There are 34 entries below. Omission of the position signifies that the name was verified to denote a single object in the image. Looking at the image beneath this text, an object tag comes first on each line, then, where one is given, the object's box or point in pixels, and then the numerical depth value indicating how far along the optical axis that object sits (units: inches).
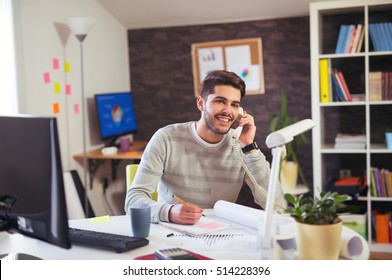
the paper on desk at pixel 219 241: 55.5
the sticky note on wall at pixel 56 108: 120.3
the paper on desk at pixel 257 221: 53.7
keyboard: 54.7
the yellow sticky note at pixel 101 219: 67.0
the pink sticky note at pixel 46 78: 117.2
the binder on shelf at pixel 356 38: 122.6
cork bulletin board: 137.8
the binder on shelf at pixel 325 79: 126.1
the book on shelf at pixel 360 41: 123.0
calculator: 51.0
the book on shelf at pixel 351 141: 125.6
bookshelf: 122.7
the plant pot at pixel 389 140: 123.8
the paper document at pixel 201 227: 60.0
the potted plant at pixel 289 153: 132.7
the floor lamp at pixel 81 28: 119.9
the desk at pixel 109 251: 54.2
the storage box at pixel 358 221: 121.2
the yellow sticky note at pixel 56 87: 120.4
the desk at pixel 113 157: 125.7
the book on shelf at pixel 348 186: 124.0
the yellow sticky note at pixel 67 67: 124.5
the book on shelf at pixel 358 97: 124.1
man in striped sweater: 73.7
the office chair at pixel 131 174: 79.0
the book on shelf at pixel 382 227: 124.6
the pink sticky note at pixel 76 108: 128.4
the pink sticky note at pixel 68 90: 124.9
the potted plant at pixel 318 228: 49.3
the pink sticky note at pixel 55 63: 120.5
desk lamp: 47.1
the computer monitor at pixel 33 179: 47.4
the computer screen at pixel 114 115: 132.4
